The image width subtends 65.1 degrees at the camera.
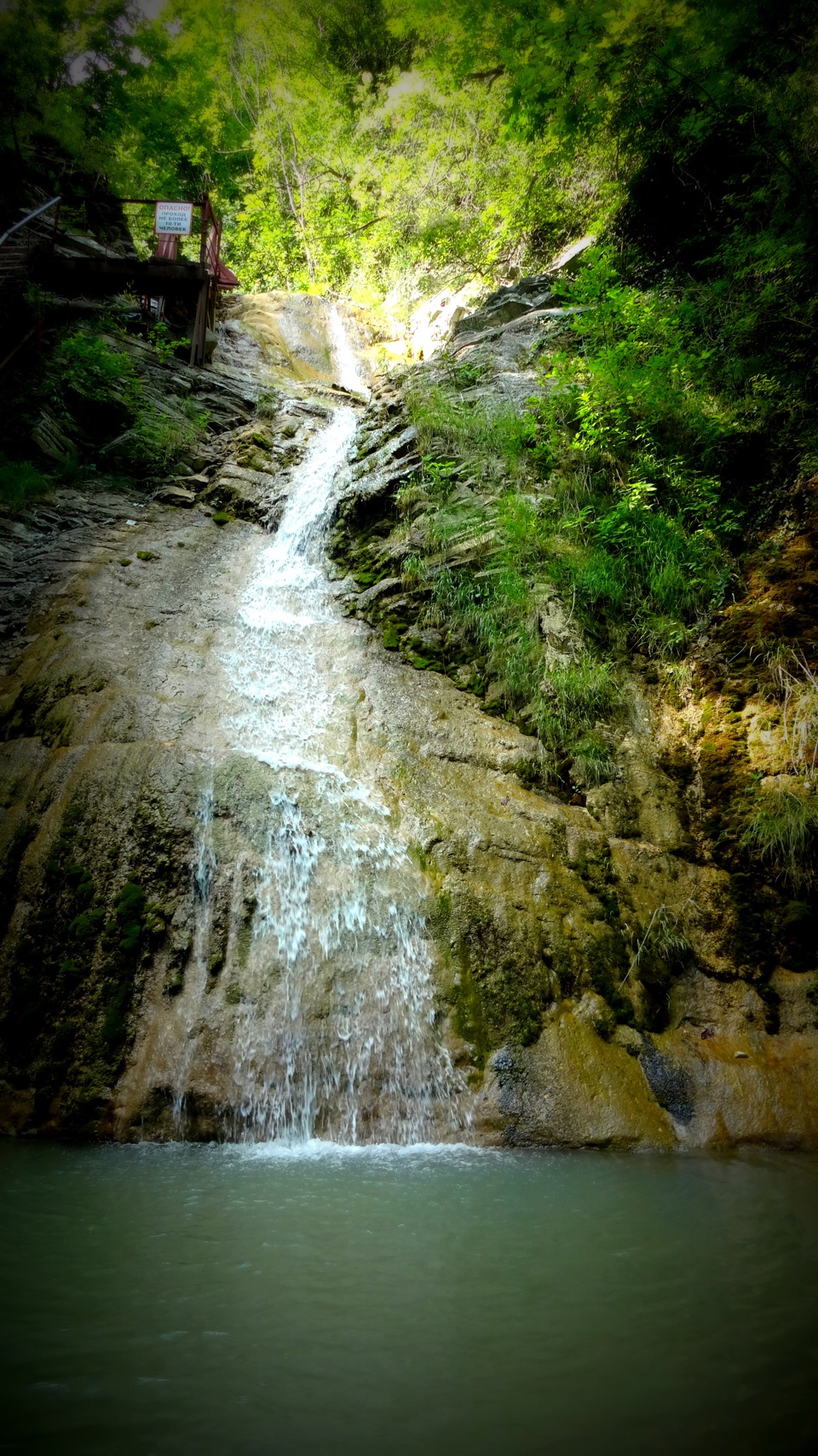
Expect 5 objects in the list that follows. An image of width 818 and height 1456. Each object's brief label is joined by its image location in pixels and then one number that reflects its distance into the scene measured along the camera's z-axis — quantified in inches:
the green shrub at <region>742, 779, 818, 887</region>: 196.9
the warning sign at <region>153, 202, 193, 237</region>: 475.5
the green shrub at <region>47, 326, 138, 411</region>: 418.3
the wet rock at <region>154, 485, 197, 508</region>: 401.4
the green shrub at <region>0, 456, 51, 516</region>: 346.0
